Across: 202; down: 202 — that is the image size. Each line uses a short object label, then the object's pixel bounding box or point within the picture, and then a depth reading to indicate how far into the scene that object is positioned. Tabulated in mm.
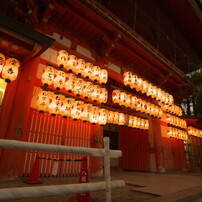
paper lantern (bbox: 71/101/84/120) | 6166
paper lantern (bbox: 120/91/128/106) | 8031
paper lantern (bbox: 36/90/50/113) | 5500
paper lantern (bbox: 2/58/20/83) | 4871
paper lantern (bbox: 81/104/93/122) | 6441
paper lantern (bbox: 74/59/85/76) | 6703
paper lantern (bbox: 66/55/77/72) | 6453
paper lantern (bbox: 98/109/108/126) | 6939
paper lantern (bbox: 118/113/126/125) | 8290
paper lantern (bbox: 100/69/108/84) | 7355
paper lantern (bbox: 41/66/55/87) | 5726
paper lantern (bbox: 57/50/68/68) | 6246
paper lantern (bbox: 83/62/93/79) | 6918
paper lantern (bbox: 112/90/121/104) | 7902
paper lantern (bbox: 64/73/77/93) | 6174
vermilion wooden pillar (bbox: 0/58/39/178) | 4719
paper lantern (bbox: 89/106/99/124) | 6676
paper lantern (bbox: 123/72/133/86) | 8359
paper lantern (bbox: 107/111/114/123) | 7892
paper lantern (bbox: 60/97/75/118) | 5918
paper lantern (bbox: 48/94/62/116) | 5652
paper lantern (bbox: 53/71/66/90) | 5906
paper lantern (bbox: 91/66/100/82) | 7090
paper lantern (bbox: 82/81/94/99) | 6598
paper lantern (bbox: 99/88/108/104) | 7125
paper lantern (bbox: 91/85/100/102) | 6910
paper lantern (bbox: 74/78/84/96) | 6340
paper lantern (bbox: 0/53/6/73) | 4816
